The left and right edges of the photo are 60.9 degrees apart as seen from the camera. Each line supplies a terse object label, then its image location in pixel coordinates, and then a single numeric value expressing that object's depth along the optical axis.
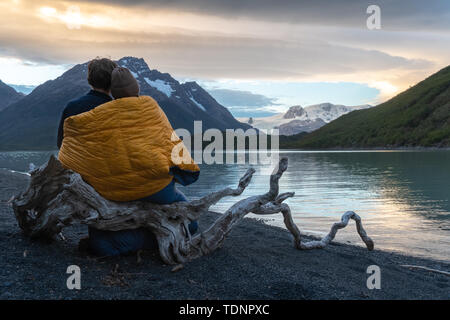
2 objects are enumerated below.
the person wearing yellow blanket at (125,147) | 5.83
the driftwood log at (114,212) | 6.15
